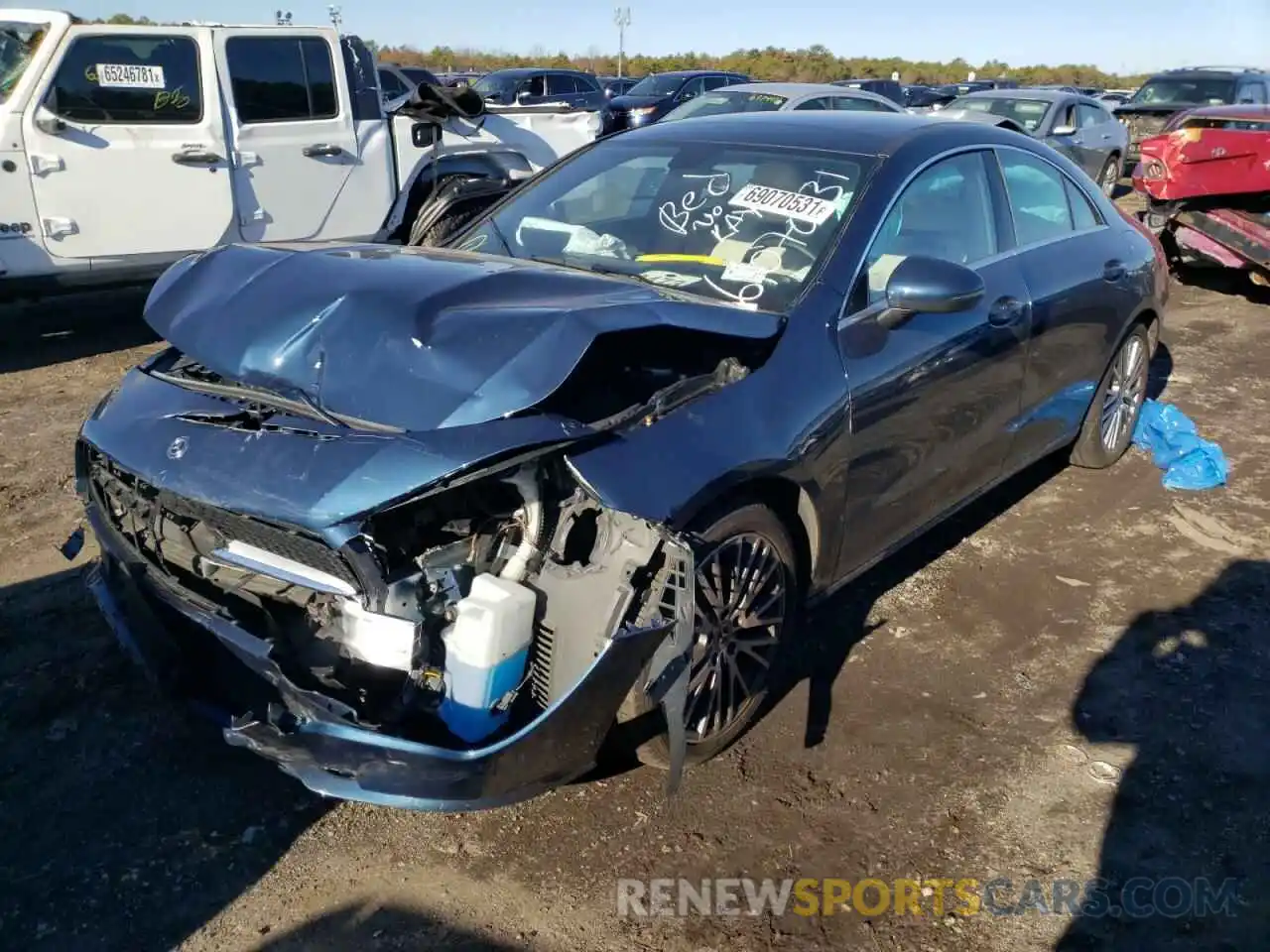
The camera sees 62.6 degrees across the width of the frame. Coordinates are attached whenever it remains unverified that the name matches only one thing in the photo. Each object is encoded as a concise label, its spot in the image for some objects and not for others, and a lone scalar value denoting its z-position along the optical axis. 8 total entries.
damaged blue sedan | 2.51
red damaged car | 9.19
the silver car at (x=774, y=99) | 11.41
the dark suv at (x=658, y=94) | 16.86
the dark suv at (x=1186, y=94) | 16.11
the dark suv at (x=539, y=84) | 19.22
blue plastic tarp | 5.52
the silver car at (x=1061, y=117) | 13.75
